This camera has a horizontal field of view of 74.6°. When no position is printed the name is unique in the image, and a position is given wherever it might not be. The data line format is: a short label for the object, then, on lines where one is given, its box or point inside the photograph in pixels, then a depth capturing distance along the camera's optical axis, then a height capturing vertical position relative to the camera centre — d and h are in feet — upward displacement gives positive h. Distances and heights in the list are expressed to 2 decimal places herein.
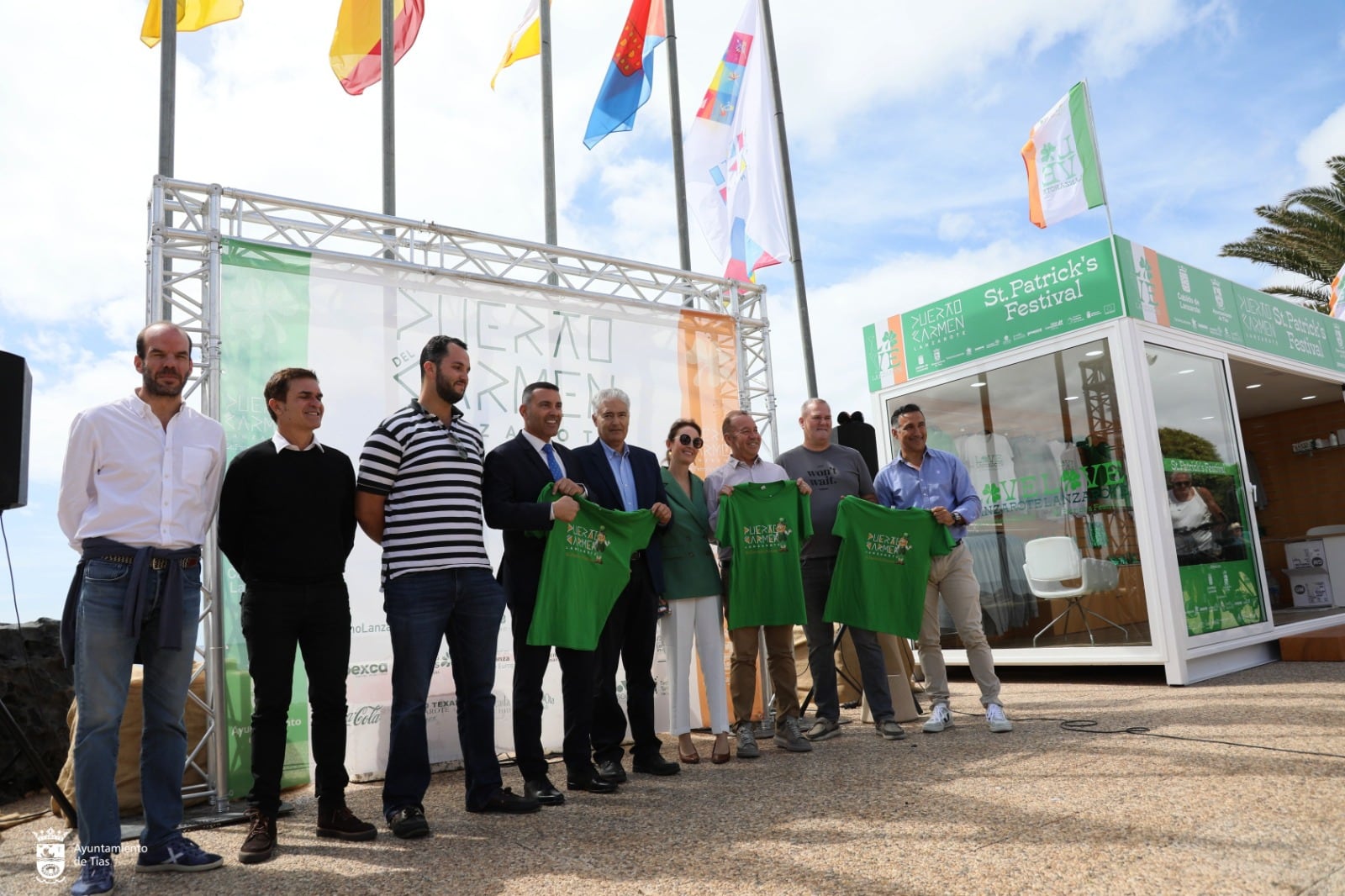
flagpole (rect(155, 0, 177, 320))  21.34 +13.14
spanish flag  27.94 +17.80
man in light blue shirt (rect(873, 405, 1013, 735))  16.60 +0.76
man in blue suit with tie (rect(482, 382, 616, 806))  12.14 +0.55
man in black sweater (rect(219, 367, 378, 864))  10.43 +0.43
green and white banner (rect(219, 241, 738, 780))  14.87 +4.66
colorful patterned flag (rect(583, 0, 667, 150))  31.27 +18.40
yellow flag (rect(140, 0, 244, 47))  24.27 +16.65
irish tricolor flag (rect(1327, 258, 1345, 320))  35.96 +9.98
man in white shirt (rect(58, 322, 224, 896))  9.43 +0.49
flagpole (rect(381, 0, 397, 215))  27.20 +15.06
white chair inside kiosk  22.50 -0.20
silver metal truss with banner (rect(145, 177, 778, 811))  13.58 +6.46
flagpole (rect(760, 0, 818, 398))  34.40 +14.26
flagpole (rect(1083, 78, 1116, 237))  23.93 +11.31
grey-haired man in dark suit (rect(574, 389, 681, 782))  13.64 -0.07
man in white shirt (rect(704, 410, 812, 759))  15.65 -0.96
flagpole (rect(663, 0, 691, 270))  32.78 +16.25
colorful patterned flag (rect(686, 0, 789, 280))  32.83 +15.91
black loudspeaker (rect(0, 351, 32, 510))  12.66 +2.96
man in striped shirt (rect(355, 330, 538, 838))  11.06 +0.46
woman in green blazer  14.62 -0.34
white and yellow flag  30.60 +19.43
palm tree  49.57 +17.82
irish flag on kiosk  24.97 +11.60
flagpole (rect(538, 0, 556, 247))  29.04 +15.85
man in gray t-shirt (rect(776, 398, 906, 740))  16.35 +0.38
